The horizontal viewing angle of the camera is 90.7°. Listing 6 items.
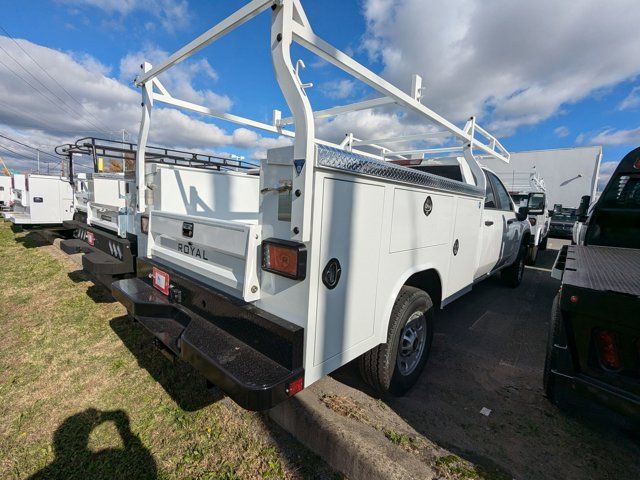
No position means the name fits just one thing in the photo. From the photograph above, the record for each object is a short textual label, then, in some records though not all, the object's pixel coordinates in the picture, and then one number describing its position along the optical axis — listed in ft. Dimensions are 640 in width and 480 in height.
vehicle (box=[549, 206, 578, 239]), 46.34
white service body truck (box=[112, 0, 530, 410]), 5.29
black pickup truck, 5.22
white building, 56.13
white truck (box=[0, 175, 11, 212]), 46.03
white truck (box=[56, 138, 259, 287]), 10.21
